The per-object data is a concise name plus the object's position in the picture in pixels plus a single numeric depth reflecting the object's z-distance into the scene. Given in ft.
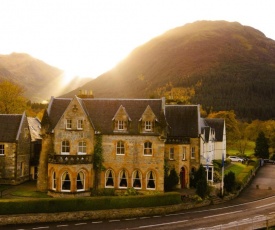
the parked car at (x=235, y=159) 263.49
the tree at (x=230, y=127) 290.56
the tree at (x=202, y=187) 134.82
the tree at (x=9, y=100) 227.81
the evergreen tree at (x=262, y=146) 288.10
